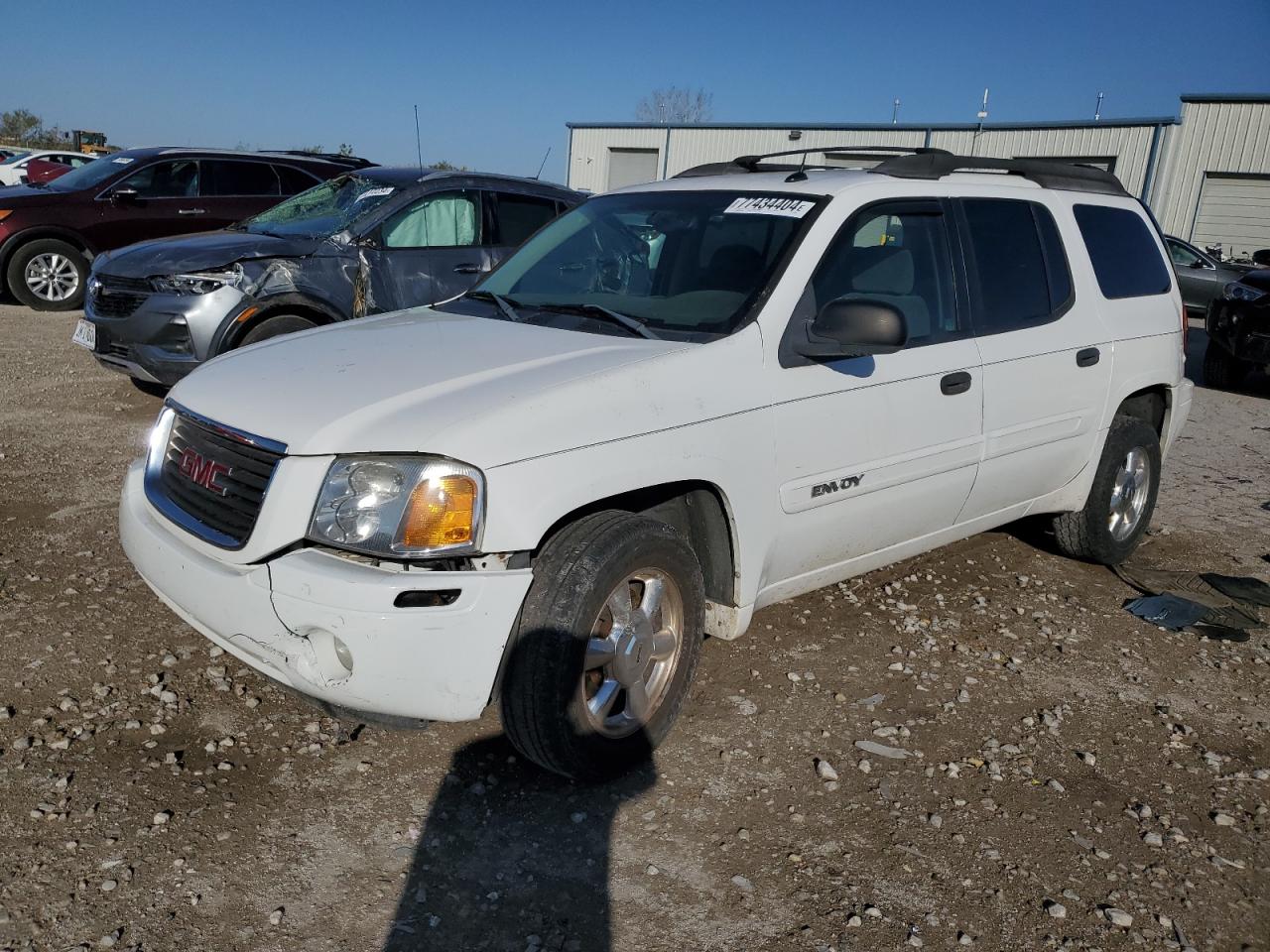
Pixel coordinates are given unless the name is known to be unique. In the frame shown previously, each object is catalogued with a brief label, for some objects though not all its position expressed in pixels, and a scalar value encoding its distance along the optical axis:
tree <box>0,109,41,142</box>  55.84
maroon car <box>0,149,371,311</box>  10.68
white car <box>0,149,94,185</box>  23.05
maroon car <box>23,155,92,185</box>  21.33
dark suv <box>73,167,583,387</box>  6.58
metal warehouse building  23.53
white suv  2.69
